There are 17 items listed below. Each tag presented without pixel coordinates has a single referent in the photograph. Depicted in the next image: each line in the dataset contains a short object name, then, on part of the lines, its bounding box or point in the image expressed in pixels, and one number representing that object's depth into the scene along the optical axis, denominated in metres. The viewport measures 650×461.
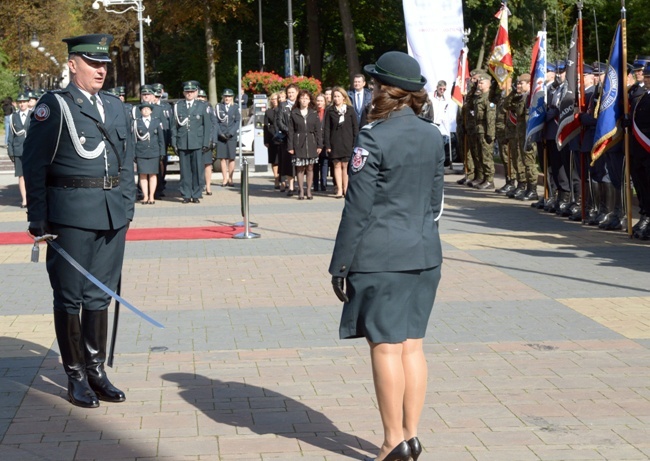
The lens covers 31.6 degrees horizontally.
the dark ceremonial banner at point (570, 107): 15.20
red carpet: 14.67
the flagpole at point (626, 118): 13.62
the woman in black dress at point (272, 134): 21.75
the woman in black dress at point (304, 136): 19.62
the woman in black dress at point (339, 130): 19.69
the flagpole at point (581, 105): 15.02
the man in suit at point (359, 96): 21.25
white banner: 24.58
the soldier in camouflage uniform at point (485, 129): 20.61
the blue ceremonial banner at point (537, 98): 16.73
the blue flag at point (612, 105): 13.84
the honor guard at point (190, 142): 19.86
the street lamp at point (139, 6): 35.72
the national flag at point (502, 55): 20.02
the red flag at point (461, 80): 23.31
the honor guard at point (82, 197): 6.38
